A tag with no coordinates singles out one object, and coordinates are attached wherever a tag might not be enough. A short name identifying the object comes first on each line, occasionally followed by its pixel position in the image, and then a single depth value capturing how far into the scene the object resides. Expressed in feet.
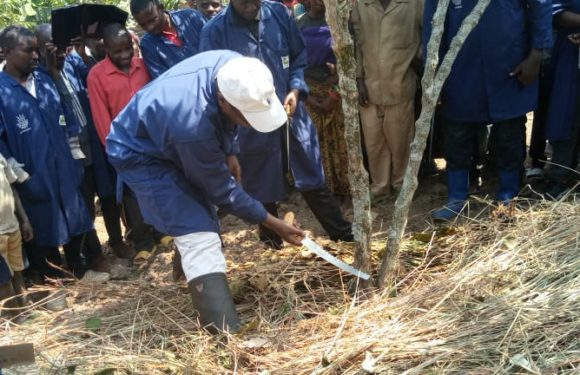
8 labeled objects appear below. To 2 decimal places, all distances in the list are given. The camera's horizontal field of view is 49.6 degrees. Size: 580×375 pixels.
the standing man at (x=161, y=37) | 14.30
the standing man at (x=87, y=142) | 14.52
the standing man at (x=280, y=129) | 12.94
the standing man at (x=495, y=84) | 12.87
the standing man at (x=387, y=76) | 14.79
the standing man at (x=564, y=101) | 13.24
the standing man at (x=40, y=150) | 13.10
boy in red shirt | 14.14
